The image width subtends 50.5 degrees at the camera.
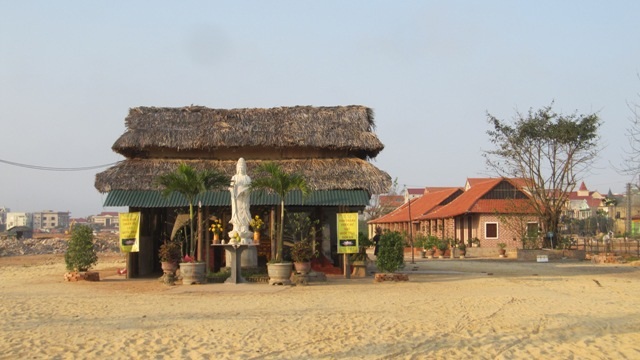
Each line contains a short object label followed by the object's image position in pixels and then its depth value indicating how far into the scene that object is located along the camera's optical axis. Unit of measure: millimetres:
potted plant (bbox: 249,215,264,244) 19511
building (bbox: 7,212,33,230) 172750
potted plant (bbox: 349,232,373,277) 21359
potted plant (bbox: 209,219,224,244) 20073
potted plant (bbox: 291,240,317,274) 18484
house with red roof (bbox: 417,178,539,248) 36906
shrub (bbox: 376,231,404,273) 18938
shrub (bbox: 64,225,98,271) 20141
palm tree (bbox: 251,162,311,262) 18297
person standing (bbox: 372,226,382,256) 19897
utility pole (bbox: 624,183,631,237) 48759
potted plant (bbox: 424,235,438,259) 38844
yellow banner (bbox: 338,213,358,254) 19875
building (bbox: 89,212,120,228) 183475
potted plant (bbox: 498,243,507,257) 37406
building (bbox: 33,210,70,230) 181625
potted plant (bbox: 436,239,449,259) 38156
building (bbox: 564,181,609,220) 87244
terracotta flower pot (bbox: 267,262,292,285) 18172
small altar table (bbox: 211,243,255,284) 18172
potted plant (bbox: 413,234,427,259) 39303
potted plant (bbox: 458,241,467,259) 37469
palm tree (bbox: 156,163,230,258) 18328
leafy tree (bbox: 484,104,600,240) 34531
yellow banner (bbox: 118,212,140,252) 20188
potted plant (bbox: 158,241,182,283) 18734
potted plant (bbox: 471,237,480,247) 39612
